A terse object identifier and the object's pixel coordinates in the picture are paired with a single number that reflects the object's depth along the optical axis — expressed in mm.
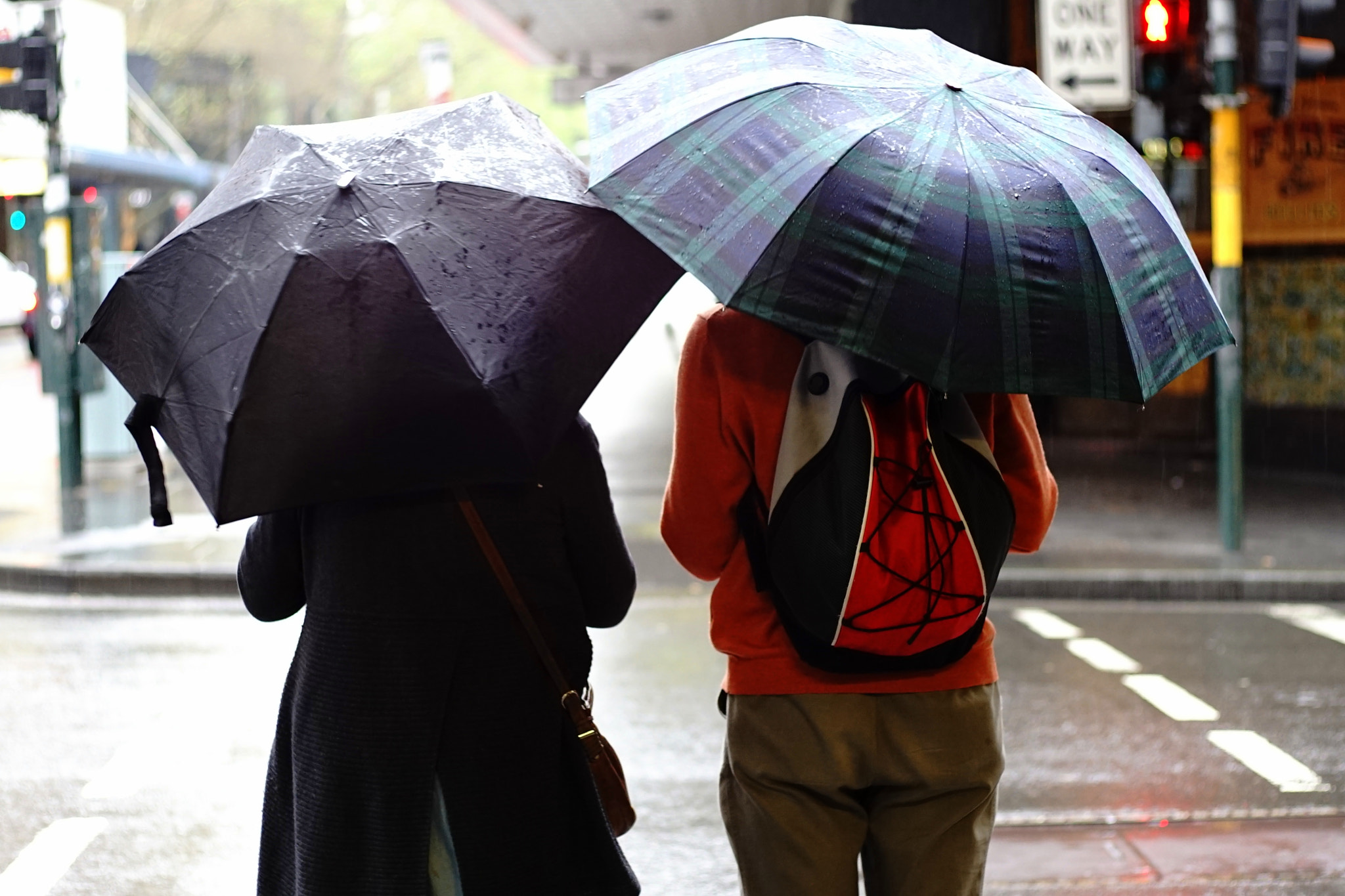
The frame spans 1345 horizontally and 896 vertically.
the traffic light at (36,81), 12430
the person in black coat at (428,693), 2658
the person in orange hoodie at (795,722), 2730
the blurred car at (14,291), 39156
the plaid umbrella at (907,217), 2521
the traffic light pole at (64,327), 12914
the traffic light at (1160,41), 10445
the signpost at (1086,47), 11328
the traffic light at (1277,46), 10180
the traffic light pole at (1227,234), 10484
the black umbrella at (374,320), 2527
